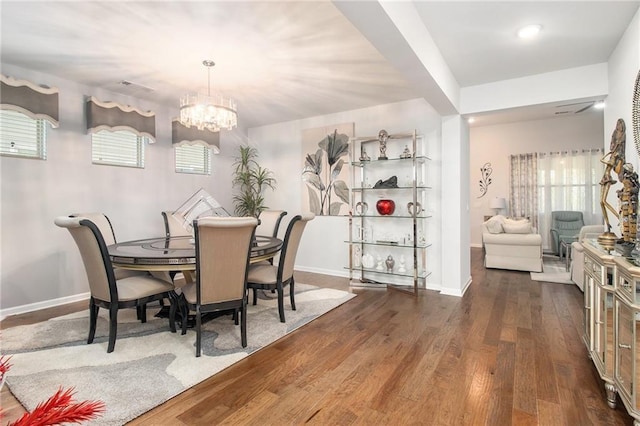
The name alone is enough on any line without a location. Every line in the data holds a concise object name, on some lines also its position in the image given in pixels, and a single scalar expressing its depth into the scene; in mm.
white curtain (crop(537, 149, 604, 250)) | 6972
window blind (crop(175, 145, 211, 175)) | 5148
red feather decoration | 541
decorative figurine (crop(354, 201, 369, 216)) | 4992
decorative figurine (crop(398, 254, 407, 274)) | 4633
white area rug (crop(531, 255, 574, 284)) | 4898
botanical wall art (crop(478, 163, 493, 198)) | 8109
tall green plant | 5840
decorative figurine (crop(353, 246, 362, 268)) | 5070
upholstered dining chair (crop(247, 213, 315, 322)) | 3207
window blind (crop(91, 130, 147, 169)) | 4223
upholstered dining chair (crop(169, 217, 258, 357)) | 2438
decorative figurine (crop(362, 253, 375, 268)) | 4801
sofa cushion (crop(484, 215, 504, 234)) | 5742
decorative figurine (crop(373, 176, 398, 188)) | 4605
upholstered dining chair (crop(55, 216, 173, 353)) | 2506
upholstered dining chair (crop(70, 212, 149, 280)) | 3250
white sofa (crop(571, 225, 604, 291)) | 4340
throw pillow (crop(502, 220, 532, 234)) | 5562
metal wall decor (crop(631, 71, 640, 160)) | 2449
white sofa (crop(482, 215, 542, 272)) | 5441
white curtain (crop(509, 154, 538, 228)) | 7531
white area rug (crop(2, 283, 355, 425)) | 2066
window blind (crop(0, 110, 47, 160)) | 3510
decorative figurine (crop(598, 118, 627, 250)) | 2324
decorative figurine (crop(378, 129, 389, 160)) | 4633
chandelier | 3322
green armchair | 6751
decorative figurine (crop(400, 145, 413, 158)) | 4512
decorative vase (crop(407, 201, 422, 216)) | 4571
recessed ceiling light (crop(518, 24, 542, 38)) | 2723
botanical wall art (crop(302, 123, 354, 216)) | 5219
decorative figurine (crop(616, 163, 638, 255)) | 2223
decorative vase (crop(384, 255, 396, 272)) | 4699
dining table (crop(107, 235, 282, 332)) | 2605
